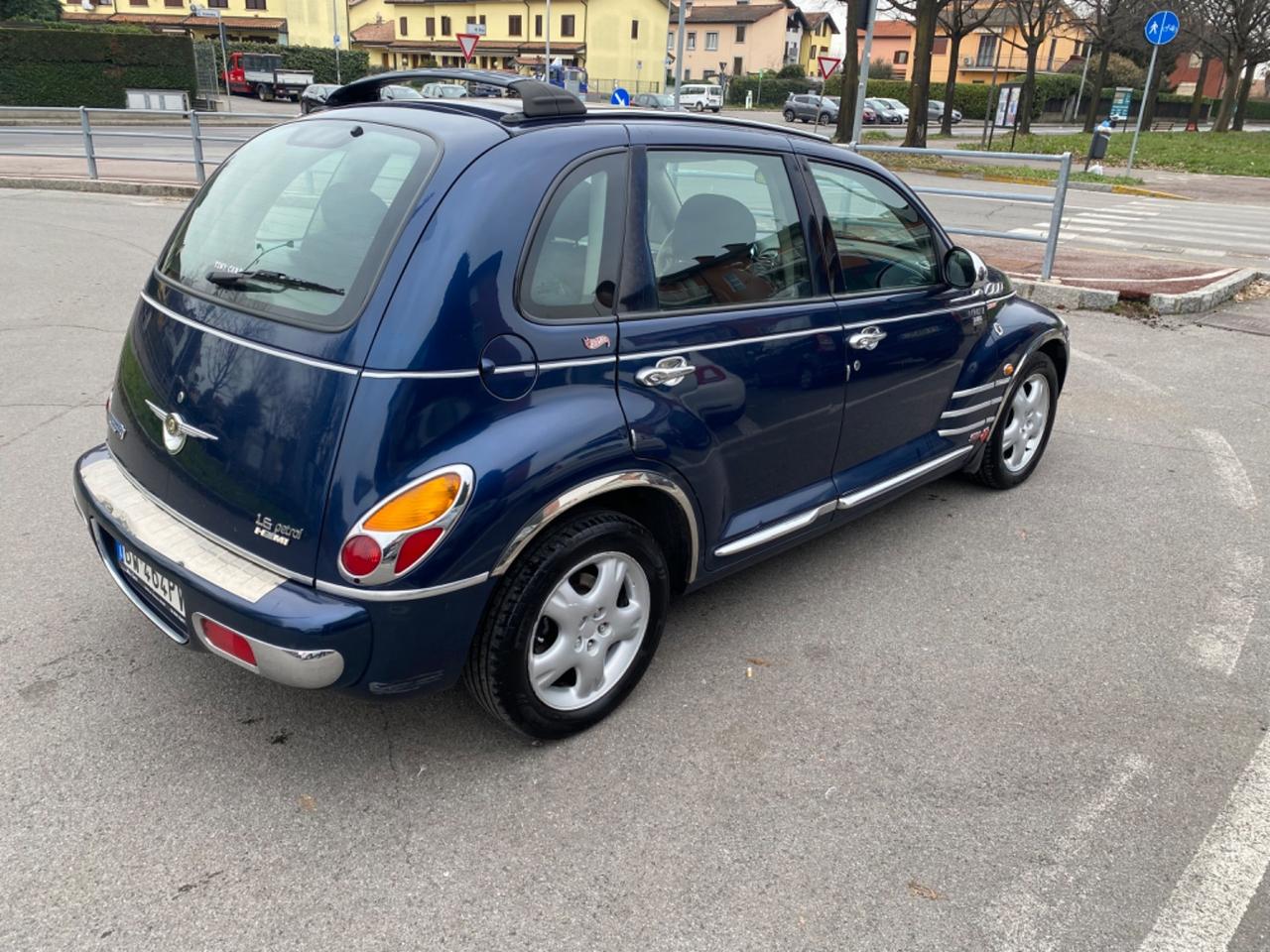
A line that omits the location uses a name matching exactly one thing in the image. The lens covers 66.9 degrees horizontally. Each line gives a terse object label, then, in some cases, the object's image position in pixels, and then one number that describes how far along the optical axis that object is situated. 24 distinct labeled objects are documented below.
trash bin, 24.08
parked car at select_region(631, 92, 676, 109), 41.31
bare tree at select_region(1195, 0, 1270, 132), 40.53
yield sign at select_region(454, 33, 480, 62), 24.88
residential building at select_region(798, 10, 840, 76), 96.25
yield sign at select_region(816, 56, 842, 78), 23.88
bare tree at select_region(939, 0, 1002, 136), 38.75
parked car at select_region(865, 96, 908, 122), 56.91
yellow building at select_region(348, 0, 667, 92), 71.75
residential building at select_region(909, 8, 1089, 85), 84.56
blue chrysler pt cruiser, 2.41
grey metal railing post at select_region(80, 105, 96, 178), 14.54
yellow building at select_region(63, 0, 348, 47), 72.00
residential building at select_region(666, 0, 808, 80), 82.12
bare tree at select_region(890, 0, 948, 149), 26.30
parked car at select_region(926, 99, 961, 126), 60.19
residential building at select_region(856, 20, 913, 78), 93.75
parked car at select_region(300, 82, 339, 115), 32.56
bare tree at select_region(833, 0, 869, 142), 27.41
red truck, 47.09
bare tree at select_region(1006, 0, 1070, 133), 39.78
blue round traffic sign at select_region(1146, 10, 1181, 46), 17.53
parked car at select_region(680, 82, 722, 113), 50.97
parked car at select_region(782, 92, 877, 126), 51.44
